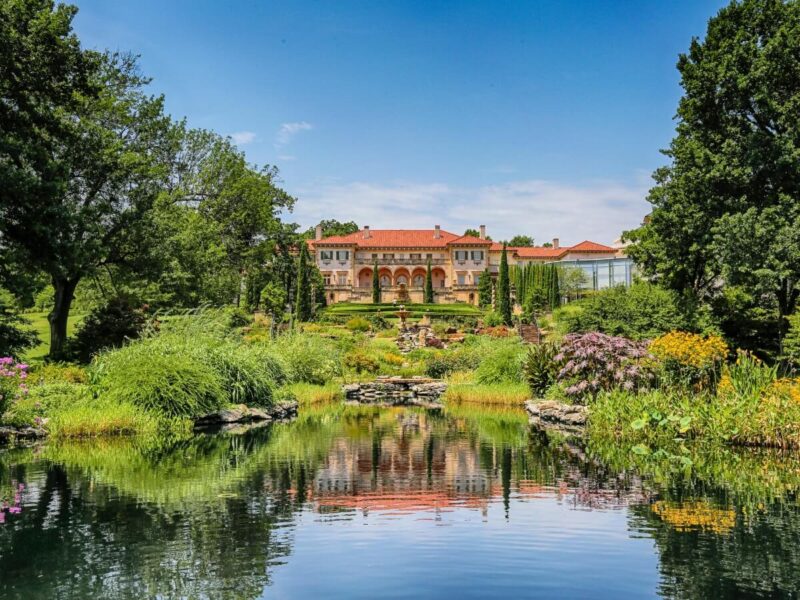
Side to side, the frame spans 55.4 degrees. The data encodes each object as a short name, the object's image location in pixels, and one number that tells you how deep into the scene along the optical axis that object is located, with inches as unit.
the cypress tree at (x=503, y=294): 1968.8
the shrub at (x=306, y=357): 957.2
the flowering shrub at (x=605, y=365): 628.4
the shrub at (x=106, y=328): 873.5
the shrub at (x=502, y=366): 903.1
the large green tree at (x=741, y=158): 692.7
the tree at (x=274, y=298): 1918.1
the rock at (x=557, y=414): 641.0
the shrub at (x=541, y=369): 775.1
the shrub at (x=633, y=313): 786.8
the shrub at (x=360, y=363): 1159.6
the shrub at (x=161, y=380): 579.8
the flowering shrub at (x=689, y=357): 597.6
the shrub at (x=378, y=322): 1817.2
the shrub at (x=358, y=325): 1743.4
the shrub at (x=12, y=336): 699.4
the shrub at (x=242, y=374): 672.4
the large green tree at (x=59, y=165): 652.7
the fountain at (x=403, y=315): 1798.7
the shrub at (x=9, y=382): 502.6
